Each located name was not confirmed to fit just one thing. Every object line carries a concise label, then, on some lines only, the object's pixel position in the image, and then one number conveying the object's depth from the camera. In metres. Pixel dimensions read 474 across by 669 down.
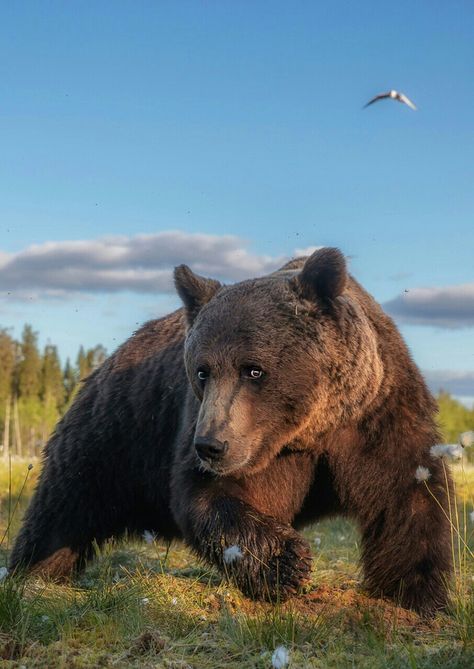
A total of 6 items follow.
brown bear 5.25
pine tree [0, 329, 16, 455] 57.28
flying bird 8.15
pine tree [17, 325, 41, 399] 58.59
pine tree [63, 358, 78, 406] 56.69
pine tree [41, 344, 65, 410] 59.62
